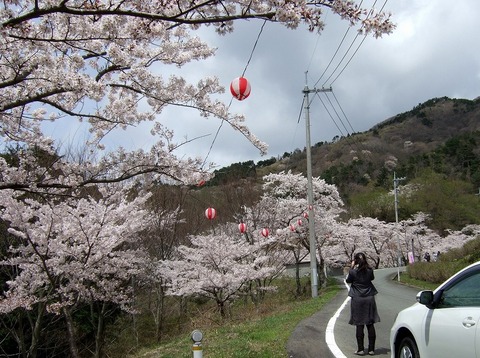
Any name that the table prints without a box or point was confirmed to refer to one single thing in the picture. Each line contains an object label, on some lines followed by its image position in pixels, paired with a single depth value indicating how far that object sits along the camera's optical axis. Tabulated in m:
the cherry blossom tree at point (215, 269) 21.77
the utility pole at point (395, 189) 40.29
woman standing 7.18
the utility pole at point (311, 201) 20.38
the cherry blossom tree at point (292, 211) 27.27
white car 3.98
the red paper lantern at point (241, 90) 7.71
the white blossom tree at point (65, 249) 13.45
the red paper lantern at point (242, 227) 23.17
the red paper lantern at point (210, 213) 18.15
